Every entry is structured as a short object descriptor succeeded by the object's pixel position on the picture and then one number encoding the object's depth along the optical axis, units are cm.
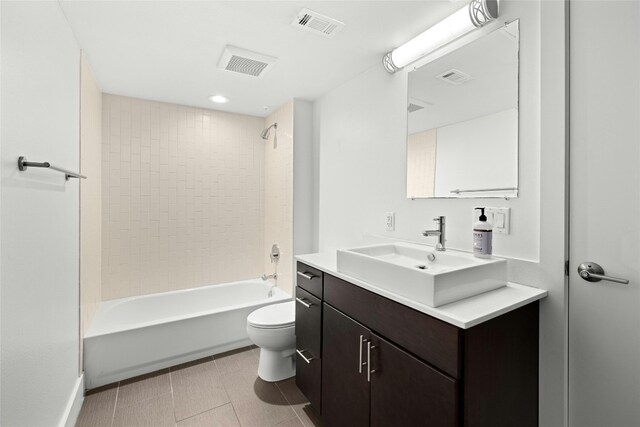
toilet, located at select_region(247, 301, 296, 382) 205
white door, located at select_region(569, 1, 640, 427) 102
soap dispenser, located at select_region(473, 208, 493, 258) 135
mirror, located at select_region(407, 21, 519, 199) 135
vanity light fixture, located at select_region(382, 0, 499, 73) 135
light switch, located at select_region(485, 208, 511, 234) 135
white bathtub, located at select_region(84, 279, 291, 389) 209
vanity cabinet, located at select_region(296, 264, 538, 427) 98
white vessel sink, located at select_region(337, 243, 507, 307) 107
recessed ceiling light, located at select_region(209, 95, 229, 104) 276
